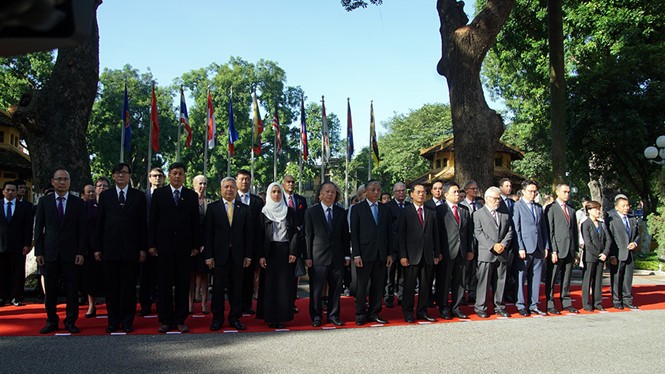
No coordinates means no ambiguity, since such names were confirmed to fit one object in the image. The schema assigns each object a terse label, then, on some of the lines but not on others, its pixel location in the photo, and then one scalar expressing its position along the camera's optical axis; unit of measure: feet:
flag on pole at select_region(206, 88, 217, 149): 99.99
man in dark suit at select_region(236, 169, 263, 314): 26.53
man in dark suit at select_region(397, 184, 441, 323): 27.71
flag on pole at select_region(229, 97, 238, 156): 106.63
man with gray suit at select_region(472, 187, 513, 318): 28.84
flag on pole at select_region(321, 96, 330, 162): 109.40
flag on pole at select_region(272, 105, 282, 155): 109.41
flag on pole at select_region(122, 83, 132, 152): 80.38
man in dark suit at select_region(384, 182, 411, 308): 33.17
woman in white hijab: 26.09
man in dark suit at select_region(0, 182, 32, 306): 31.07
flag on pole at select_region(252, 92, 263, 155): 111.62
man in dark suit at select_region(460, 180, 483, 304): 32.67
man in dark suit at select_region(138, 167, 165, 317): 28.27
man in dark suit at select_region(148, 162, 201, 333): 24.43
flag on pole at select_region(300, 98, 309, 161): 109.19
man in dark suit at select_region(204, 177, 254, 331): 25.44
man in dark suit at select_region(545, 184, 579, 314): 30.30
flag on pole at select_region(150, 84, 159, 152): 83.66
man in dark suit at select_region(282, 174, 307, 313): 27.76
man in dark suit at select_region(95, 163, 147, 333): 24.23
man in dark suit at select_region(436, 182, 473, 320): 28.76
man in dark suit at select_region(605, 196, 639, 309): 31.91
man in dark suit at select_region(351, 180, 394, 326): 26.78
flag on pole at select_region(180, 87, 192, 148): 92.84
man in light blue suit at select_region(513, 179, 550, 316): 29.53
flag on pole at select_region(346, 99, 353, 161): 103.71
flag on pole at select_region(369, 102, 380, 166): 103.71
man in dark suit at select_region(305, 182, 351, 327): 26.45
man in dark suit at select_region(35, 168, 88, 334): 23.80
